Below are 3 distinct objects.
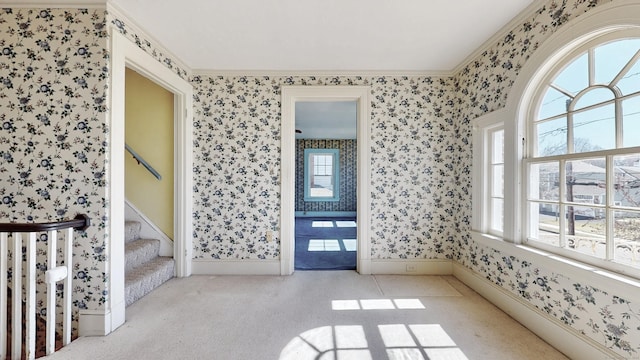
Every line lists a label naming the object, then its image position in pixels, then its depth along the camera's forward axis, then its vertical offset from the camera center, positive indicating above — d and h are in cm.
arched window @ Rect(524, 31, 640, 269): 143 +17
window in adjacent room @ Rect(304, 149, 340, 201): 806 +17
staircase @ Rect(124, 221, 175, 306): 237 -93
